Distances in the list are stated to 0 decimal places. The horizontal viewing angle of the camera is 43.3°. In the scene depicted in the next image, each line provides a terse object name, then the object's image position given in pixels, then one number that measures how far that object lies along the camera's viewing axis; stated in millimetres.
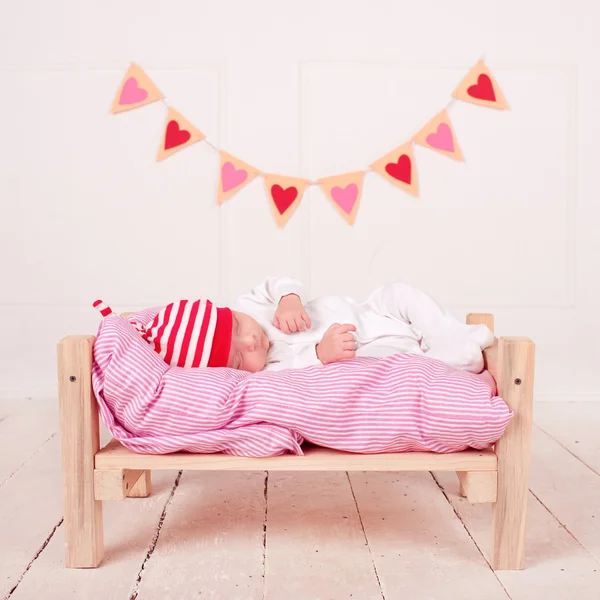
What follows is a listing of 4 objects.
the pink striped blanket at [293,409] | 1259
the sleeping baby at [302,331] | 1487
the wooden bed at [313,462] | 1281
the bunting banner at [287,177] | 2719
